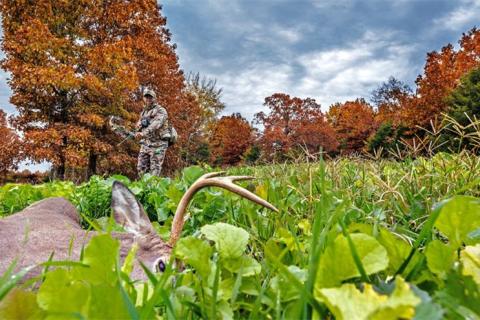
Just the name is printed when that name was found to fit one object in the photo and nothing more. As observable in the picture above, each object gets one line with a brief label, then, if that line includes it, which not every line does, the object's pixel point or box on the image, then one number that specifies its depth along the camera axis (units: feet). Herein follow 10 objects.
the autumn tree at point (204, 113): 119.75
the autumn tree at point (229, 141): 158.61
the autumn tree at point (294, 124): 149.28
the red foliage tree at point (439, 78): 91.97
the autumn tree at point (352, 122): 157.94
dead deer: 3.91
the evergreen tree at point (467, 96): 71.10
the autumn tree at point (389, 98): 160.15
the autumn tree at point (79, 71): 61.87
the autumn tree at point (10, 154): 64.39
